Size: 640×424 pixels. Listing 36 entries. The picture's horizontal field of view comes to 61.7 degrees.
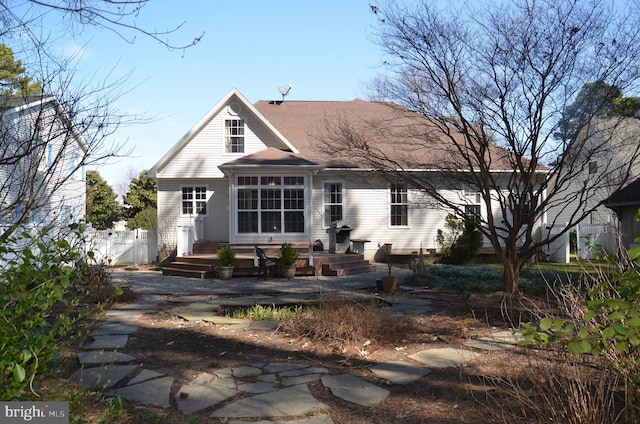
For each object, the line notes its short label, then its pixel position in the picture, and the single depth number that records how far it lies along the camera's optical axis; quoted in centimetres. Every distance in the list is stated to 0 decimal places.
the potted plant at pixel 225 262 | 1465
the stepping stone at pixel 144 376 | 459
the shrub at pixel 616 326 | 219
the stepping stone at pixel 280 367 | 497
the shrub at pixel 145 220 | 2442
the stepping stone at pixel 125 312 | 810
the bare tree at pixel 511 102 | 811
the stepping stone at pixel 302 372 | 481
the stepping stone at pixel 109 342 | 576
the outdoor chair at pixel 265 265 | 1480
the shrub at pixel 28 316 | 252
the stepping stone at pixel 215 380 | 453
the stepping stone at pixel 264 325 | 681
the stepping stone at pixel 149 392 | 411
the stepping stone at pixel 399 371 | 464
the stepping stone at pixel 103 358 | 510
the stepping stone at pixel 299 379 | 457
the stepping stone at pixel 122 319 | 733
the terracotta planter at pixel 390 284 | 1084
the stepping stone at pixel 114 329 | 652
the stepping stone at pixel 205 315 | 724
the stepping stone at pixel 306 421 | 371
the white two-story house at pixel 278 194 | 1942
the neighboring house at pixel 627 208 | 1333
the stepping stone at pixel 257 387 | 439
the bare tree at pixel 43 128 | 496
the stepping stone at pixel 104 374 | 447
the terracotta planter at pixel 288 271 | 1472
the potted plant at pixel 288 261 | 1473
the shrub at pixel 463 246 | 1762
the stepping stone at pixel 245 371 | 482
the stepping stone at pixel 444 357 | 508
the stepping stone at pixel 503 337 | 590
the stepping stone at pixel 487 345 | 559
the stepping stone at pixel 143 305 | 877
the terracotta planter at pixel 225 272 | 1463
